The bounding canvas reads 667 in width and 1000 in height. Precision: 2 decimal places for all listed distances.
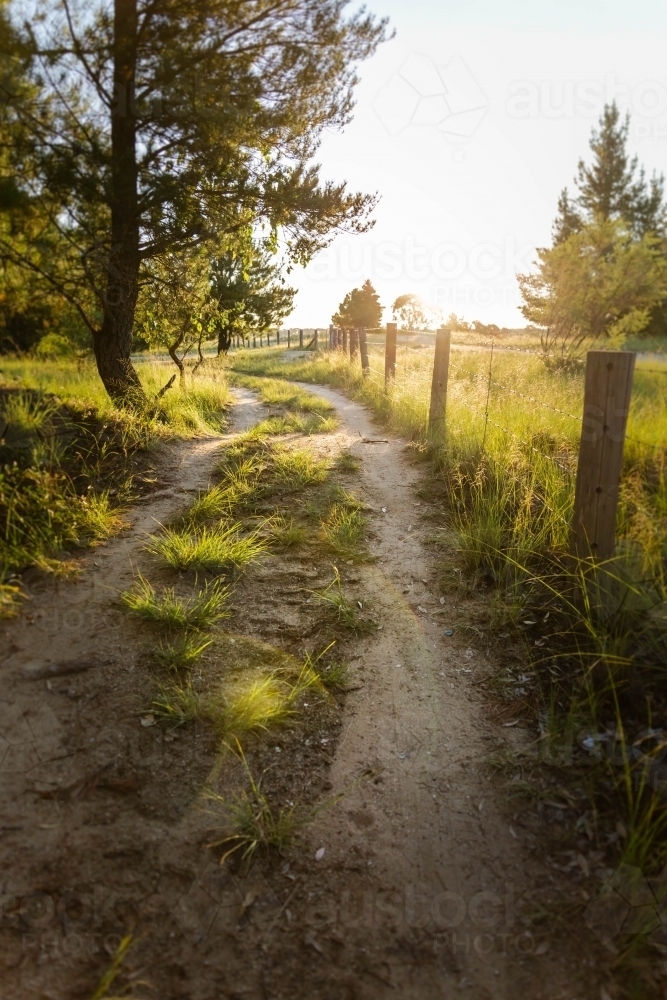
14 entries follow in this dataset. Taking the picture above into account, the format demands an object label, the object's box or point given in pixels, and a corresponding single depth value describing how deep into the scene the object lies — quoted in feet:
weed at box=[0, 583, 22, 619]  10.82
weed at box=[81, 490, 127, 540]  14.28
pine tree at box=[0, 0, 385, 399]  17.20
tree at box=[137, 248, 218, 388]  24.31
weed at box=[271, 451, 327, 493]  18.88
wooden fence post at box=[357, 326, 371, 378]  45.02
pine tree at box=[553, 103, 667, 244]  101.91
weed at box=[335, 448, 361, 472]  21.22
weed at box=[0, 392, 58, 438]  15.48
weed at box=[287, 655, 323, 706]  9.58
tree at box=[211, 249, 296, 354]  30.35
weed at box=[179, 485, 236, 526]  15.69
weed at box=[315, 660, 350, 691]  10.13
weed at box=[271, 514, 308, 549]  15.02
